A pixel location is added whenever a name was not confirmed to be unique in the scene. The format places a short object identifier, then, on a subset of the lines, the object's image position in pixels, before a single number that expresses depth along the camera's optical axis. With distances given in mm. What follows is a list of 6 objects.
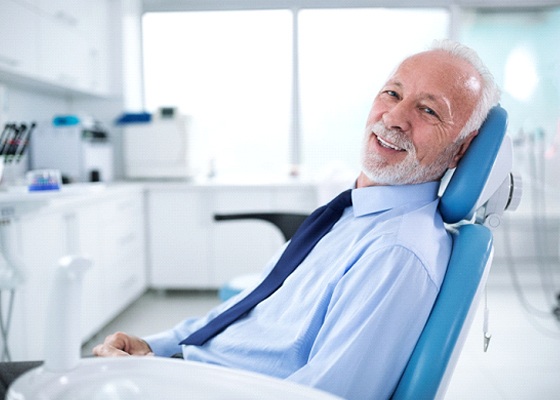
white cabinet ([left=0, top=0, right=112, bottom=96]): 2389
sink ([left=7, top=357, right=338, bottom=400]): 531
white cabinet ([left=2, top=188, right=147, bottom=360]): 2062
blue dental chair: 866
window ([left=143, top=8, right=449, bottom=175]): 4070
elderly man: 896
